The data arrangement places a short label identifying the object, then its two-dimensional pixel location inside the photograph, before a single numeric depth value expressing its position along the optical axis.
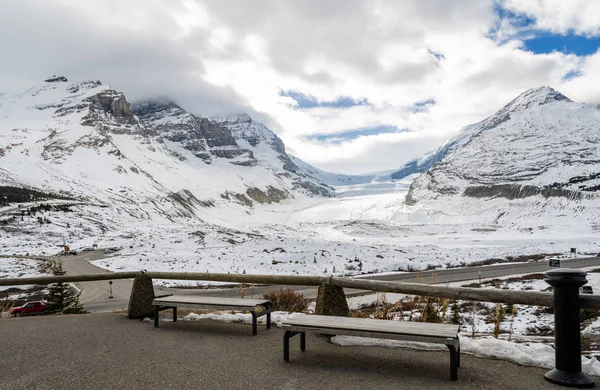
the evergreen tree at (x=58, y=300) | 12.95
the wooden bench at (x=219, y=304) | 7.98
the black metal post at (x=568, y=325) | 5.30
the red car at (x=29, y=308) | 20.38
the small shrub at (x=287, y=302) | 12.89
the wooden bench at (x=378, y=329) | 5.57
